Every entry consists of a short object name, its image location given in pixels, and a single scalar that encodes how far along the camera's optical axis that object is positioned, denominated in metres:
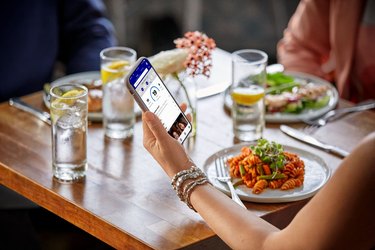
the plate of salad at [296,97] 2.42
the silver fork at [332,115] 2.37
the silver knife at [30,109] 2.37
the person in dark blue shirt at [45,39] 2.98
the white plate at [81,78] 2.58
